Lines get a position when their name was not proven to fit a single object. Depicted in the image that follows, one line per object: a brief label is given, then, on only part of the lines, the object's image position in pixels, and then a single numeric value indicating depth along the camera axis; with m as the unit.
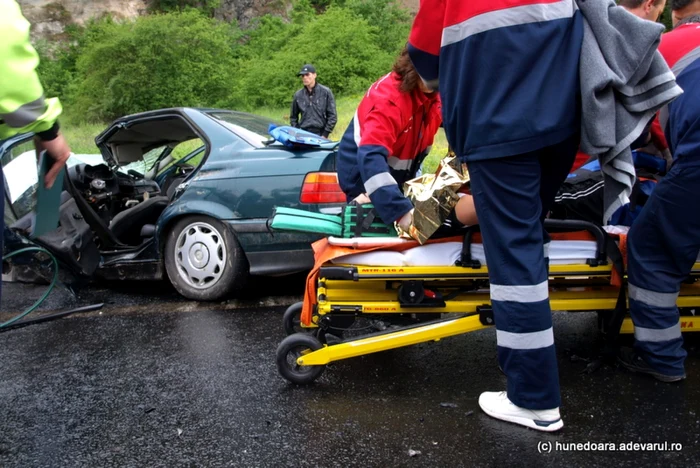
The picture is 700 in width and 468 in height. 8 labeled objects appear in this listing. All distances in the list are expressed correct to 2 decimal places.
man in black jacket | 10.57
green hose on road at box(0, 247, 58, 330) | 4.39
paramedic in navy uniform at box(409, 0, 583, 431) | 2.22
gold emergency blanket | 2.79
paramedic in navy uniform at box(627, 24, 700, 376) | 2.65
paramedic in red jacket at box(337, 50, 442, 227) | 2.94
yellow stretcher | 2.82
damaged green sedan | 4.38
